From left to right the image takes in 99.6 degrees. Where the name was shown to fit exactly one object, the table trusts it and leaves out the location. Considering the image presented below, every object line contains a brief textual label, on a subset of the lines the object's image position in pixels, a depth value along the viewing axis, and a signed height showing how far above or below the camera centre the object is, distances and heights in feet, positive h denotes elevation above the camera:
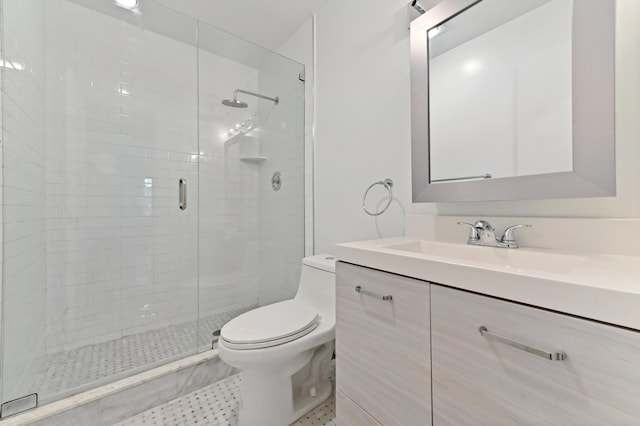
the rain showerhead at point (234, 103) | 7.26 +2.98
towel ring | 4.57 +0.43
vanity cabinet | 1.43 -1.02
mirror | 2.52 +1.28
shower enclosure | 4.34 +0.57
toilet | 3.45 -1.82
